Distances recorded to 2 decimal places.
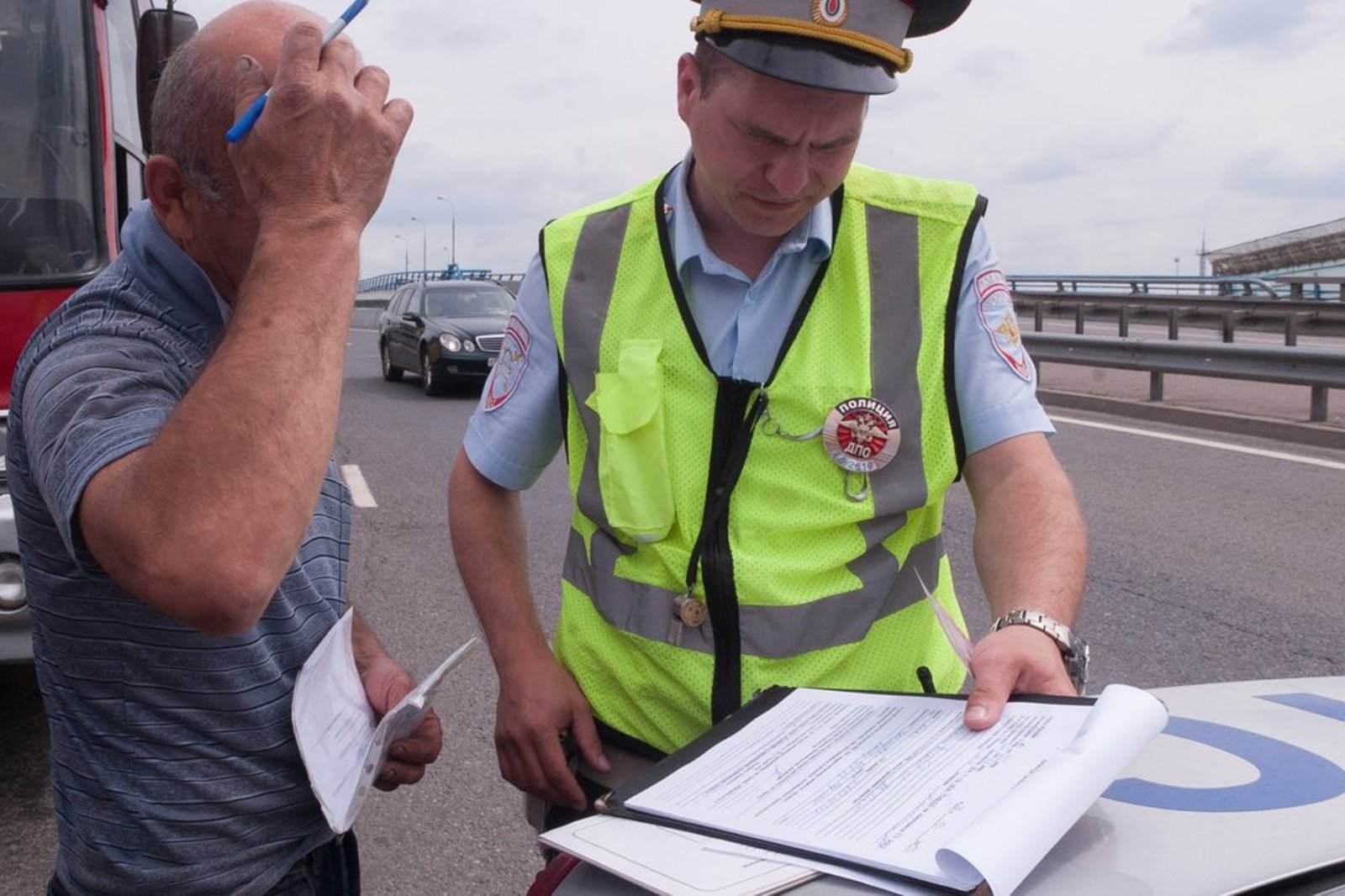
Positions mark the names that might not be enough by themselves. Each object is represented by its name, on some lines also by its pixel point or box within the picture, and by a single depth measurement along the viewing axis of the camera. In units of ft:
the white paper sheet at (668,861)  4.04
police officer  5.78
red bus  14.16
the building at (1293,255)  144.66
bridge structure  36.14
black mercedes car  54.44
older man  4.35
